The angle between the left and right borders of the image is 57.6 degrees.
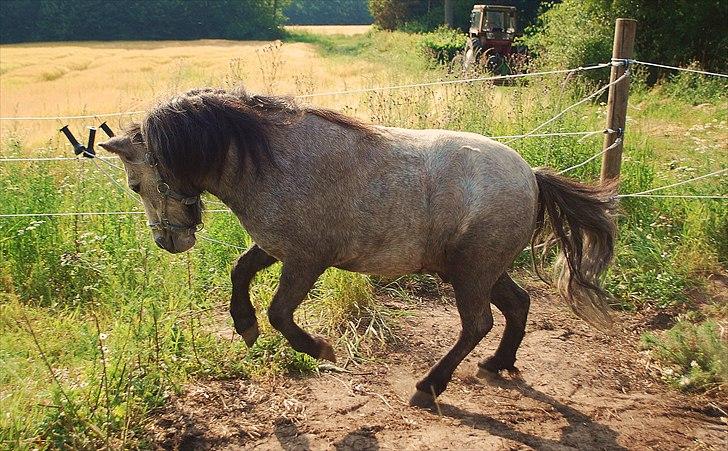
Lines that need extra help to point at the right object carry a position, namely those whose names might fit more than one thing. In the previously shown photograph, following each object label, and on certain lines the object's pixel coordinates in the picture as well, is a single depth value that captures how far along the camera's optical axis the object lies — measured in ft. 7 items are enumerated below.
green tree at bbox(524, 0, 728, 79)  51.60
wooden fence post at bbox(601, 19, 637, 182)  19.01
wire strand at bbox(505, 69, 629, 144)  18.90
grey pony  11.67
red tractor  73.05
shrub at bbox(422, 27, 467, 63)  86.35
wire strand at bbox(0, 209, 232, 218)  17.58
